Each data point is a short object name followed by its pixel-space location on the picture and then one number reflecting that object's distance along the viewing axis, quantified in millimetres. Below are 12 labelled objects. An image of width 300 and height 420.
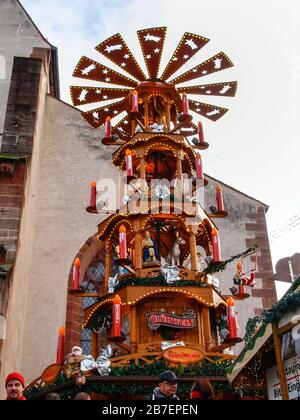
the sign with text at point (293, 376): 5586
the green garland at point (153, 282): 9555
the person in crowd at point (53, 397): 5168
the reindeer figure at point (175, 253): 11633
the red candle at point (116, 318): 8500
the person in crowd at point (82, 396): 5203
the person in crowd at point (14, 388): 5102
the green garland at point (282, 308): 5527
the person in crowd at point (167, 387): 4727
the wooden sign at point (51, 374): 8478
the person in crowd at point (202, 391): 4746
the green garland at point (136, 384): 7902
